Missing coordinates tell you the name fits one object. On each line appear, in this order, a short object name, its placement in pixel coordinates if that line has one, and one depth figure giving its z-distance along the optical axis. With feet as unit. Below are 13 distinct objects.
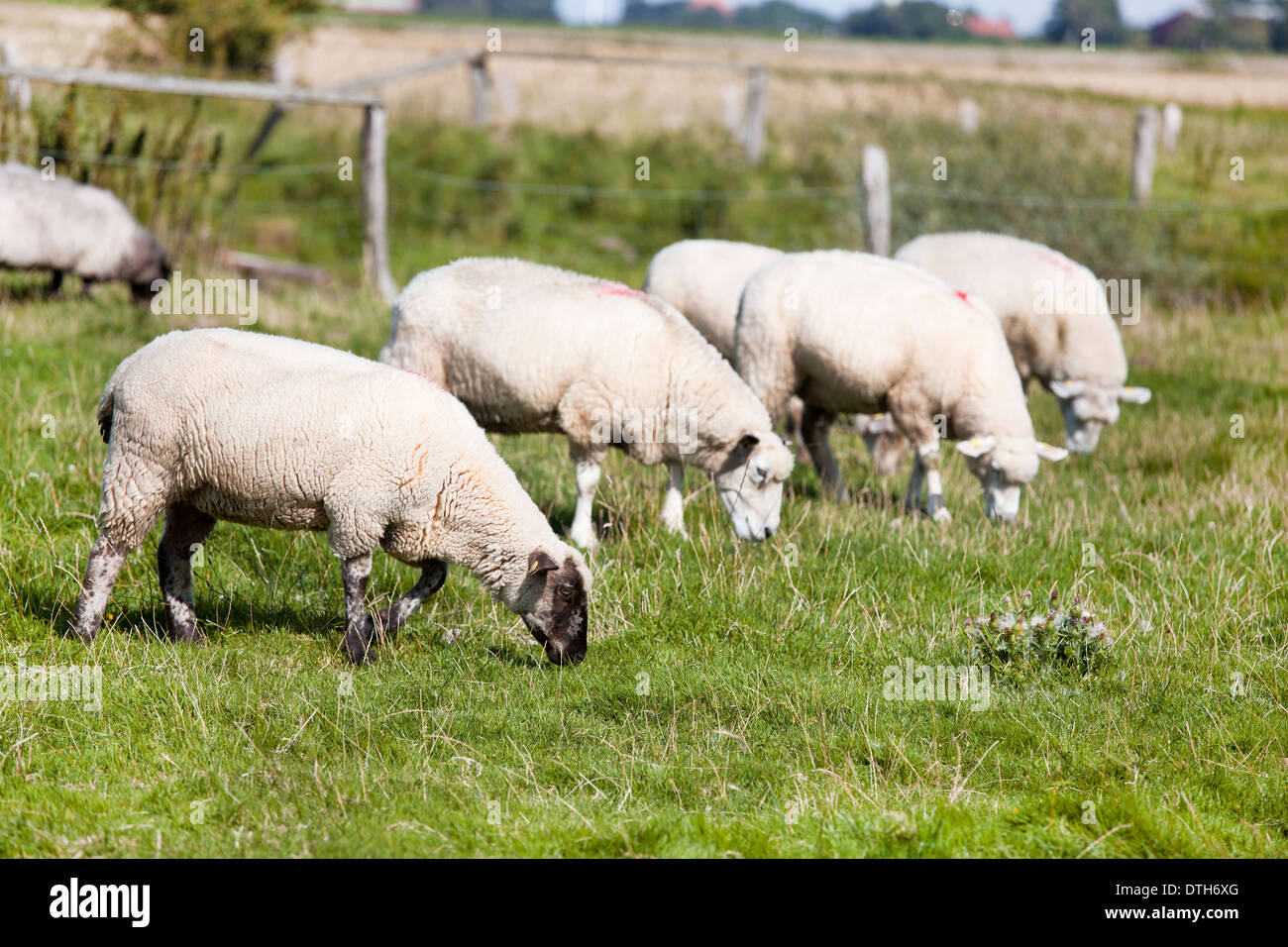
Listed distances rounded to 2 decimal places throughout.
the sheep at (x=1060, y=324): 33.83
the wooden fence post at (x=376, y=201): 45.29
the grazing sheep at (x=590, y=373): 23.43
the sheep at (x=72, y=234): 38.55
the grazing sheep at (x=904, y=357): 26.76
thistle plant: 17.62
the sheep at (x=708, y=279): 32.04
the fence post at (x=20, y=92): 41.86
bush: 61.31
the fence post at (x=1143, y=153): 57.93
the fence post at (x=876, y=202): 42.98
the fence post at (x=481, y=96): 63.62
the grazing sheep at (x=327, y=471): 17.47
